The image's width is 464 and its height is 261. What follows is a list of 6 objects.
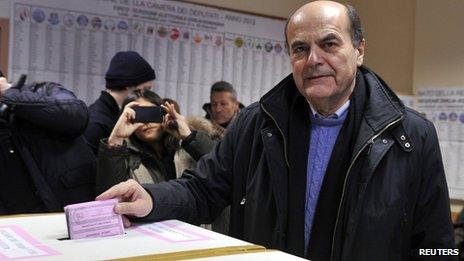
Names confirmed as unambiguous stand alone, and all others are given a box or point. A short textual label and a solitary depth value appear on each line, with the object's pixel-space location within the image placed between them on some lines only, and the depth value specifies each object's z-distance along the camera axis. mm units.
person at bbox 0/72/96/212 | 1438
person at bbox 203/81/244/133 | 2879
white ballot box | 644
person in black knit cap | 2166
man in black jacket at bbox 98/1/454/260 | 1102
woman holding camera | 1833
